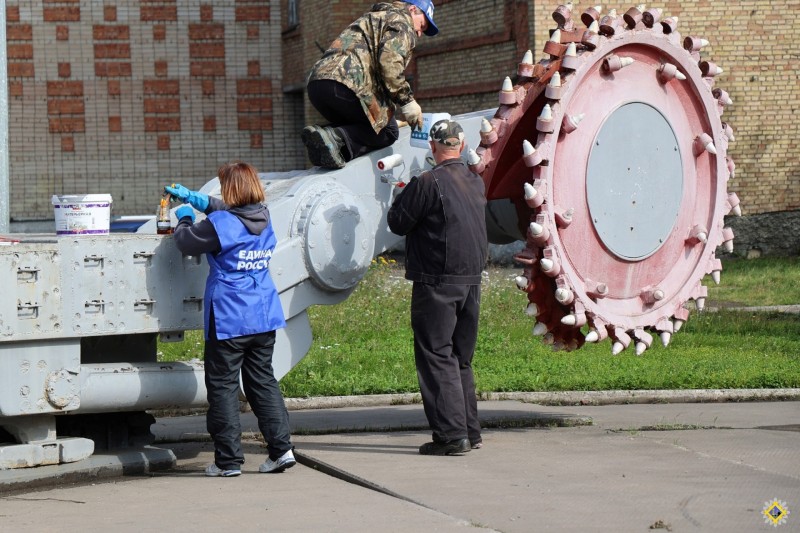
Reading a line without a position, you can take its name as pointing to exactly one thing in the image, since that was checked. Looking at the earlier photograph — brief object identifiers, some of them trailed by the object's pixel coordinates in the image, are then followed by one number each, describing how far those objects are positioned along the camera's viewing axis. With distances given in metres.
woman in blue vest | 13.22
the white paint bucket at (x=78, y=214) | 13.27
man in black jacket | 14.16
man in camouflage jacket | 14.91
